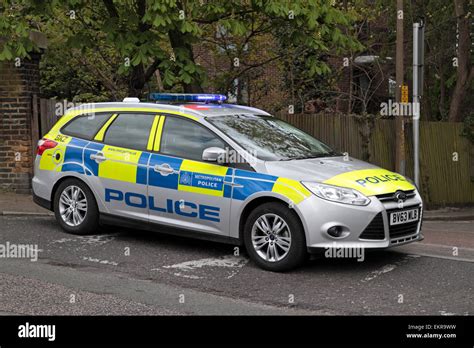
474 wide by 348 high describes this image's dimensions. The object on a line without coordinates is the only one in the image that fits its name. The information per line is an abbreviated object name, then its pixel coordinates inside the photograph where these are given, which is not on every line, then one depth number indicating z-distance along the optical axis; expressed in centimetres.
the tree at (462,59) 1418
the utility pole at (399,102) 1139
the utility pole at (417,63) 1052
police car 649
